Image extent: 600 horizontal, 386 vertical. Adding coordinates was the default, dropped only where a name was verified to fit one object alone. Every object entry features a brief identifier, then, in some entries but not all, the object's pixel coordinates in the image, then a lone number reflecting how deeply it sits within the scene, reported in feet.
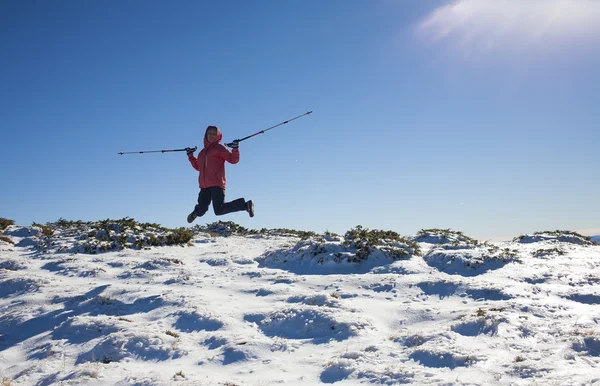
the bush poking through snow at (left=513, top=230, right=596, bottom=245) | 56.46
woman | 40.01
